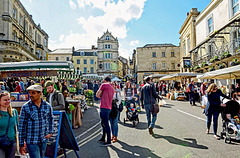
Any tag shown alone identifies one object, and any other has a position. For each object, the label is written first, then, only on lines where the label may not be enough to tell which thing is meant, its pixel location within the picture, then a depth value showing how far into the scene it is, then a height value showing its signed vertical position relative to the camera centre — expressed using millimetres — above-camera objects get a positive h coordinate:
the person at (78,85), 14488 -160
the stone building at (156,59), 47812 +7065
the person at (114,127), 5117 -1400
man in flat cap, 2643 -689
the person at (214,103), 5367 -673
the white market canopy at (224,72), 7982 +539
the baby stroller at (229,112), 5000 -924
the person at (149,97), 5849 -536
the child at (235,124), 4900 -1278
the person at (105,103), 4707 -580
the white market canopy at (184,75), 16911 +855
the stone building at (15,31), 19219 +7918
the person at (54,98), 4316 -400
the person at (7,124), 2683 -686
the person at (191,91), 13109 -718
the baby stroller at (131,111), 7094 -1286
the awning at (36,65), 7297 +839
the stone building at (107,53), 55531 +10348
